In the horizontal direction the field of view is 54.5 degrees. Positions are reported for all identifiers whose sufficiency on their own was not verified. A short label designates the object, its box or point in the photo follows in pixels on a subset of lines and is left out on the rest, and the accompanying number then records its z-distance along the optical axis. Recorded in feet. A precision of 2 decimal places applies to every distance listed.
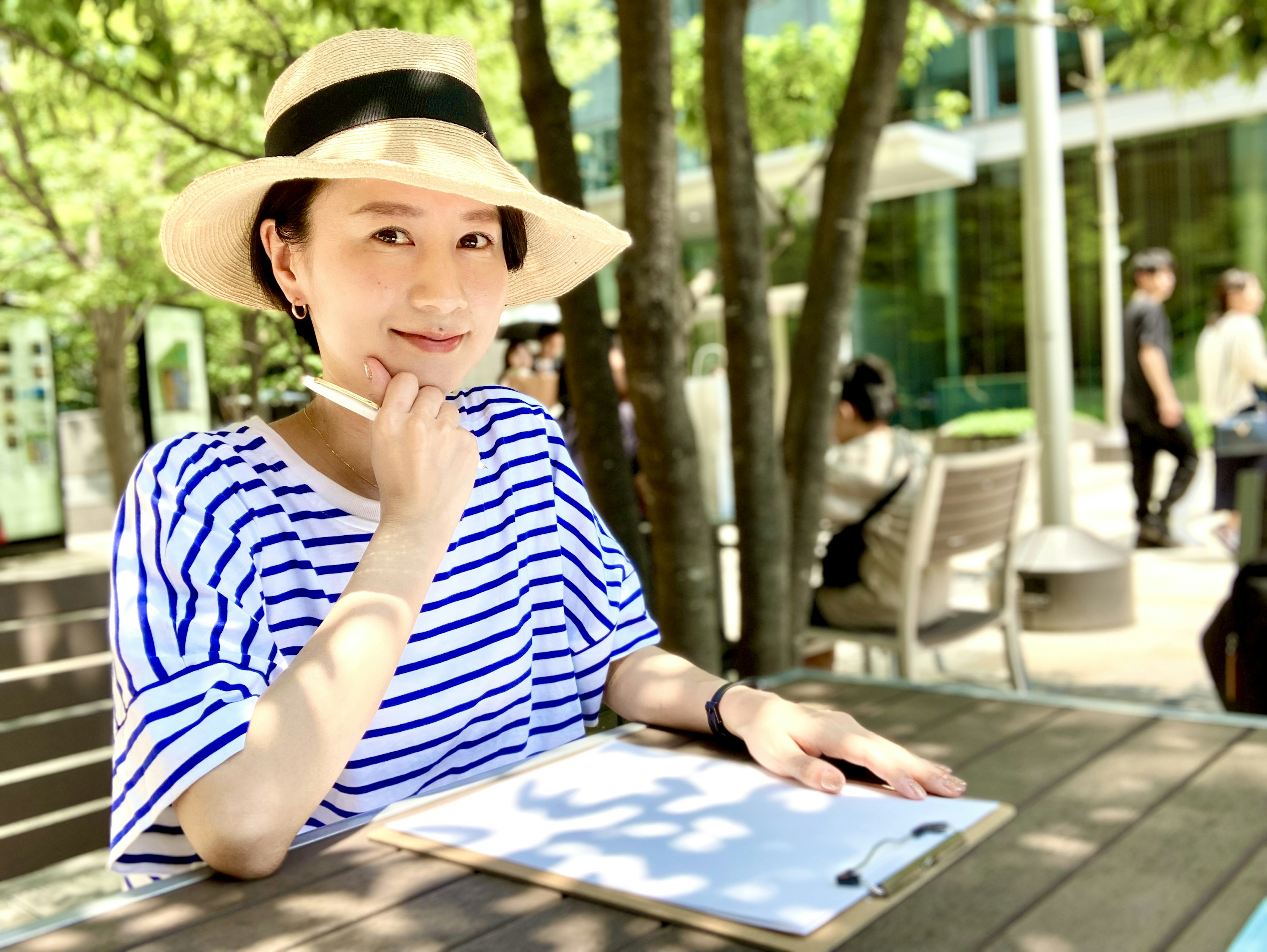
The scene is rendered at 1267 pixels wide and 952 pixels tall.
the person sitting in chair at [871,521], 14.78
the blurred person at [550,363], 21.74
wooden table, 3.70
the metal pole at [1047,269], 21.53
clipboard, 3.63
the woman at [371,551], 4.30
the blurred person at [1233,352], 26.43
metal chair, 13.80
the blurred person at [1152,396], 28.04
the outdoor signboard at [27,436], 30.96
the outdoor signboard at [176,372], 28.09
